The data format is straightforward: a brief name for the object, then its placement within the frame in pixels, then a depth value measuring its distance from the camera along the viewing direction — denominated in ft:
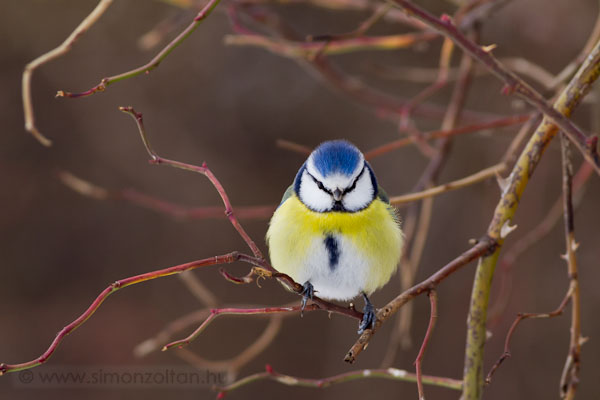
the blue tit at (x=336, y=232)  10.22
